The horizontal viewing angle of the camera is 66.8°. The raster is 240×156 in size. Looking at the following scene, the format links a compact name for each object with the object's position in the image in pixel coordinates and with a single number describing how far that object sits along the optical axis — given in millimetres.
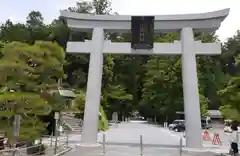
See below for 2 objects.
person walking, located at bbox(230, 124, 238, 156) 8292
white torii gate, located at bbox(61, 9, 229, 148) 10425
